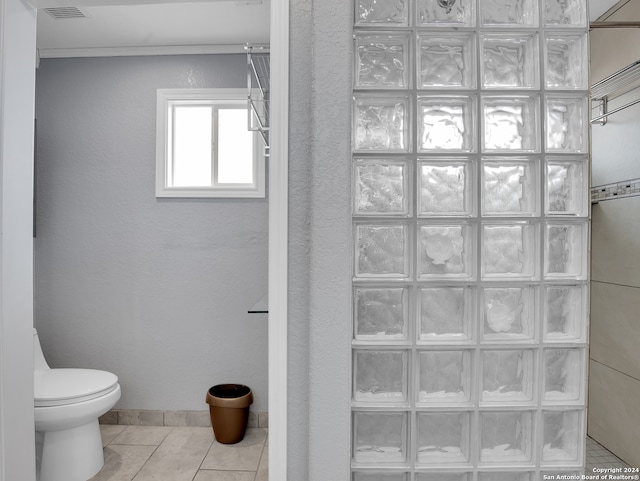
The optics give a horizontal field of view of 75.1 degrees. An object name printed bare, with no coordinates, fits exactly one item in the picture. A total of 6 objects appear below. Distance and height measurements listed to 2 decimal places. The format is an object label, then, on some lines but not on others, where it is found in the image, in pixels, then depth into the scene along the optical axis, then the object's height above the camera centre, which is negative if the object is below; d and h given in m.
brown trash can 2.33 -0.98
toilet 1.85 -0.83
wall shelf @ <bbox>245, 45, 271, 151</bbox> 2.22 +0.94
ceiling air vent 2.11 +1.18
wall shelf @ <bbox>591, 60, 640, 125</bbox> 1.38 +0.52
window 2.52 +0.60
